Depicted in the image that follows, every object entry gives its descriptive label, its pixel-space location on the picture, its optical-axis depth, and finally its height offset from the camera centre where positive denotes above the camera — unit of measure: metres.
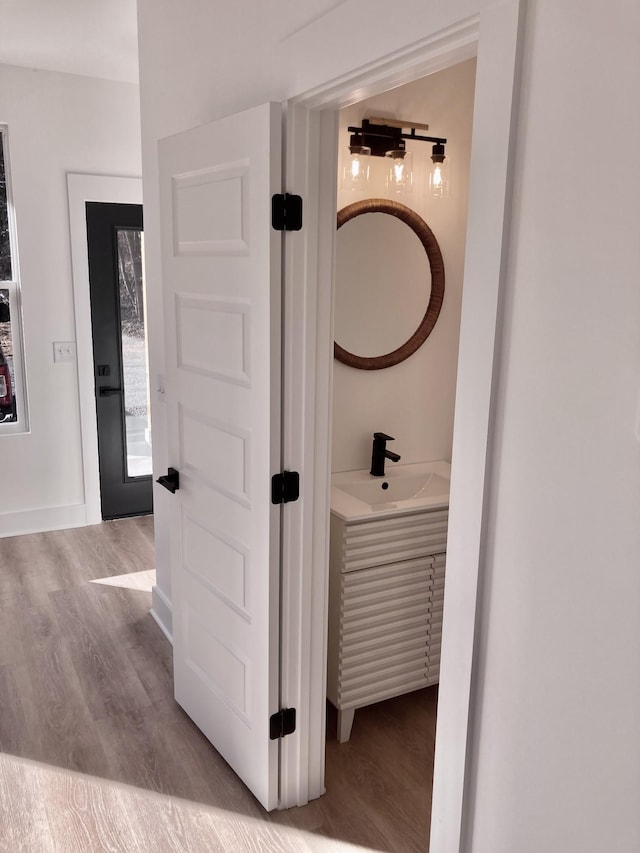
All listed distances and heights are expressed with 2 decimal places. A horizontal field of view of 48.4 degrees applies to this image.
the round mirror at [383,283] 2.64 -0.04
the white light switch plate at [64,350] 4.24 -0.50
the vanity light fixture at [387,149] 2.52 +0.43
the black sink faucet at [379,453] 2.70 -0.67
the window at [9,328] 4.04 -0.37
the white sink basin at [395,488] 2.48 -0.79
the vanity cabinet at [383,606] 2.39 -1.13
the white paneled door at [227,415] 1.89 -0.43
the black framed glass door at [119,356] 4.27 -0.55
